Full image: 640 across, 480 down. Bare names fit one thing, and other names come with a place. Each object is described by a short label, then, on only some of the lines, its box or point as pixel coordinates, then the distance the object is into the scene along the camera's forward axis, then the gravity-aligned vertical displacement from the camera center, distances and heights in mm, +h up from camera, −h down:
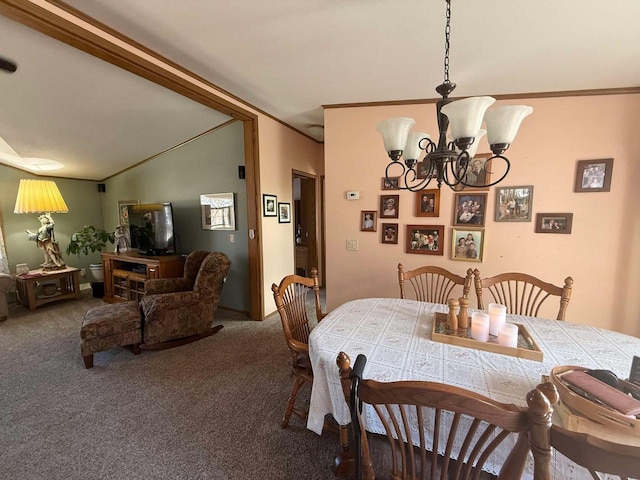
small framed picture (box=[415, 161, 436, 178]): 2584 +450
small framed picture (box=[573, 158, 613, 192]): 2242 +339
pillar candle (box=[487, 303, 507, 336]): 1395 -528
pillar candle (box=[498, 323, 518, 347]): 1287 -573
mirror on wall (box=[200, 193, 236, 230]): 3668 +84
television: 3932 -171
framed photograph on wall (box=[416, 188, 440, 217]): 2611 +131
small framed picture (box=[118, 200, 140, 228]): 4734 +122
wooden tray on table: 1214 -606
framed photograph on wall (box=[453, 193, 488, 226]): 2506 +77
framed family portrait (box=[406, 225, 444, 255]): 2645 -225
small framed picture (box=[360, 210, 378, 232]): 2822 -41
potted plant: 4387 -456
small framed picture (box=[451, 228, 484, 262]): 2531 -265
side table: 3883 -1068
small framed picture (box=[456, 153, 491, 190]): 2418 +412
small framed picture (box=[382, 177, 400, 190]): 2661 +348
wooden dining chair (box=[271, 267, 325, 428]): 1622 -705
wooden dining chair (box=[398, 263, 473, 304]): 1973 -570
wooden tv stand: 3592 -769
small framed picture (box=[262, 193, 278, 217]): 3402 +152
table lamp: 3906 +143
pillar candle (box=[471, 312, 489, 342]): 1342 -551
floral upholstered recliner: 2723 -937
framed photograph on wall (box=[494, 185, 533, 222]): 2414 +111
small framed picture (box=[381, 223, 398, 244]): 2773 -168
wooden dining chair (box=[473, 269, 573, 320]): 1748 -473
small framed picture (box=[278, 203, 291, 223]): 3764 +62
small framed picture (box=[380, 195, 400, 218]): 2734 +116
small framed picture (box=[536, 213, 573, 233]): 2342 -52
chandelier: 1105 +392
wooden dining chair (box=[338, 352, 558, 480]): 600 -504
